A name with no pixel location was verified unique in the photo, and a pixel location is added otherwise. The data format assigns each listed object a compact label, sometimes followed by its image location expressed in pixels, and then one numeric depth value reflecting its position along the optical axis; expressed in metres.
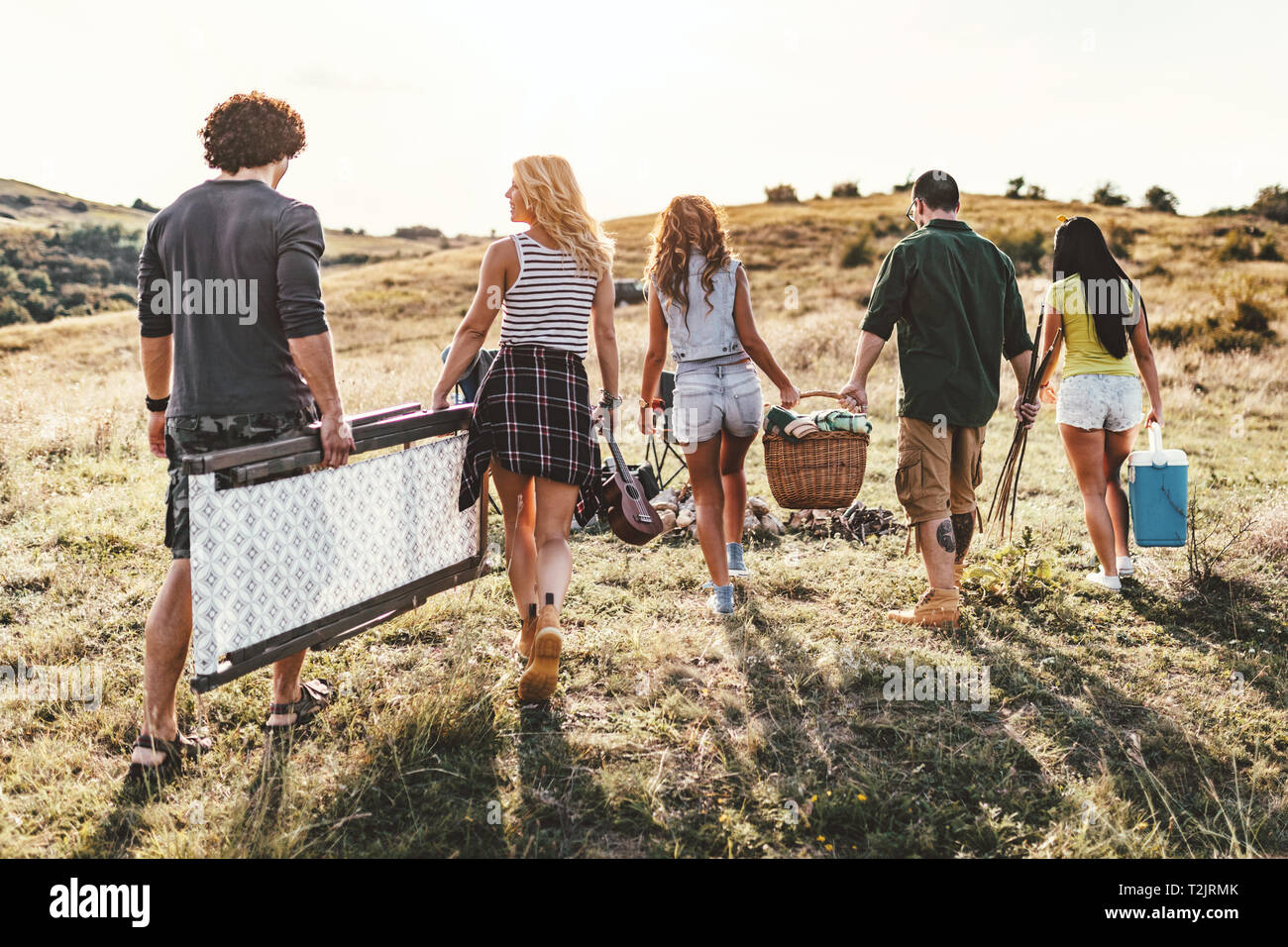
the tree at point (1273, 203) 45.59
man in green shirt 4.76
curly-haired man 3.21
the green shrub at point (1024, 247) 35.12
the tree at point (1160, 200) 54.44
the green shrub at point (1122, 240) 36.91
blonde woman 3.89
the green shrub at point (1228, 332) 17.77
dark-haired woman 5.21
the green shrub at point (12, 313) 48.75
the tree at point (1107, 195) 55.75
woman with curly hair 4.92
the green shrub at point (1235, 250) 34.84
